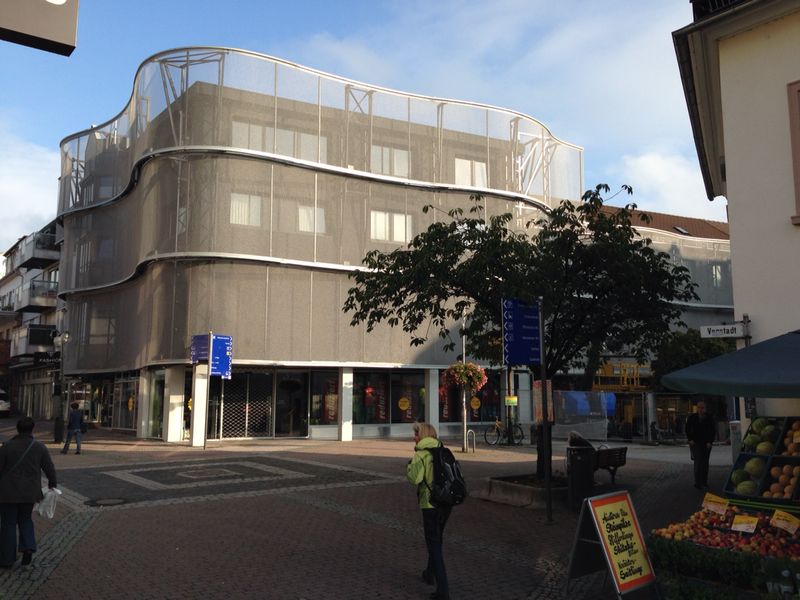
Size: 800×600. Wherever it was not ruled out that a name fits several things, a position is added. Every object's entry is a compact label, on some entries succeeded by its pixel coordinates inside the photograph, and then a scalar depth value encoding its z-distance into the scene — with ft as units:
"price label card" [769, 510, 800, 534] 19.99
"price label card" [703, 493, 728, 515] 22.36
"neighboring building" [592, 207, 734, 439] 98.43
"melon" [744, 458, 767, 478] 24.30
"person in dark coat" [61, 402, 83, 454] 69.62
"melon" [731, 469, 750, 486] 24.53
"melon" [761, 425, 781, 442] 25.76
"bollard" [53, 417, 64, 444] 82.34
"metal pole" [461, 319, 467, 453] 76.47
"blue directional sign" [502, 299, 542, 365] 35.32
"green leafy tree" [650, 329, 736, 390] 105.91
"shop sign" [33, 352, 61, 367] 131.75
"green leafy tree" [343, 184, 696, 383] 41.88
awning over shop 19.84
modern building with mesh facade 88.58
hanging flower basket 81.00
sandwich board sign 19.66
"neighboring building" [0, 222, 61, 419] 148.46
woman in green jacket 21.77
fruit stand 18.45
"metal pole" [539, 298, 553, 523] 34.24
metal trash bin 38.17
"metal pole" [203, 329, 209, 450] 80.28
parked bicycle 88.79
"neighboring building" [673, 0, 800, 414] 28.43
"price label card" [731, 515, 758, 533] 20.91
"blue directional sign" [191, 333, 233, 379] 82.09
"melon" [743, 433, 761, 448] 25.98
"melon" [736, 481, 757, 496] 23.62
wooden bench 44.37
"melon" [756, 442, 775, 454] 25.09
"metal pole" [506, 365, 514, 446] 88.33
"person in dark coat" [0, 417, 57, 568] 24.41
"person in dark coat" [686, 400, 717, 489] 44.93
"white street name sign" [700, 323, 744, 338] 28.45
